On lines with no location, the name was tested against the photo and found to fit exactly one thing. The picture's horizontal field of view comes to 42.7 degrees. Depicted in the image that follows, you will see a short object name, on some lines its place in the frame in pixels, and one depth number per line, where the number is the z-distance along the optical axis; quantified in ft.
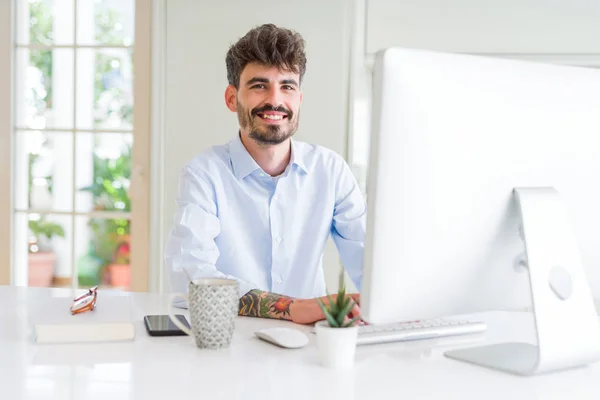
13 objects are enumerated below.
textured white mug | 4.16
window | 11.04
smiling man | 6.72
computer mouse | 4.20
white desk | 3.40
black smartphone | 4.46
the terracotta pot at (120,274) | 11.35
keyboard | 4.41
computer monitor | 3.51
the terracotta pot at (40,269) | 11.39
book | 4.24
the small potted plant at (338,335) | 3.78
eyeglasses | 4.64
